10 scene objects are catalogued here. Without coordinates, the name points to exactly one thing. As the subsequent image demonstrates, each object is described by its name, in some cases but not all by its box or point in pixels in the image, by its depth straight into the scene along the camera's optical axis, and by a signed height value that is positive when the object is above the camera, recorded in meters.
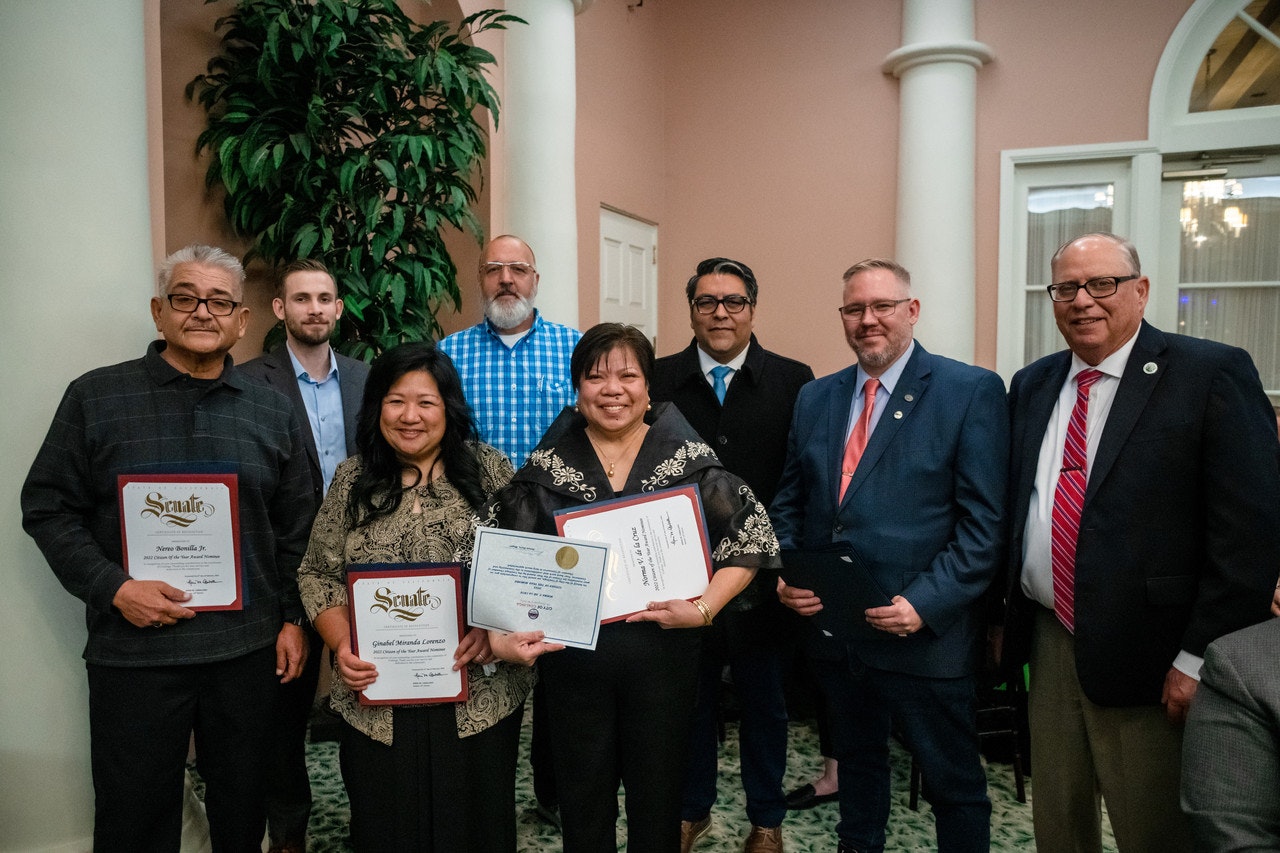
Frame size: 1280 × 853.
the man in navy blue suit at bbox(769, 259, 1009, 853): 2.04 -0.33
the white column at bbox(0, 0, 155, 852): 2.03 +0.27
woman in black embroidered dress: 1.86 -0.54
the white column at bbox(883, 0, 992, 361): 5.17 +1.36
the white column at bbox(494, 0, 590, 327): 4.45 +1.37
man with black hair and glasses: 2.53 -0.20
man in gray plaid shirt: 1.87 -0.39
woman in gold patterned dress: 1.87 -0.55
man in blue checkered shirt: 2.77 +0.11
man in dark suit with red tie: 1.70 -0.31
